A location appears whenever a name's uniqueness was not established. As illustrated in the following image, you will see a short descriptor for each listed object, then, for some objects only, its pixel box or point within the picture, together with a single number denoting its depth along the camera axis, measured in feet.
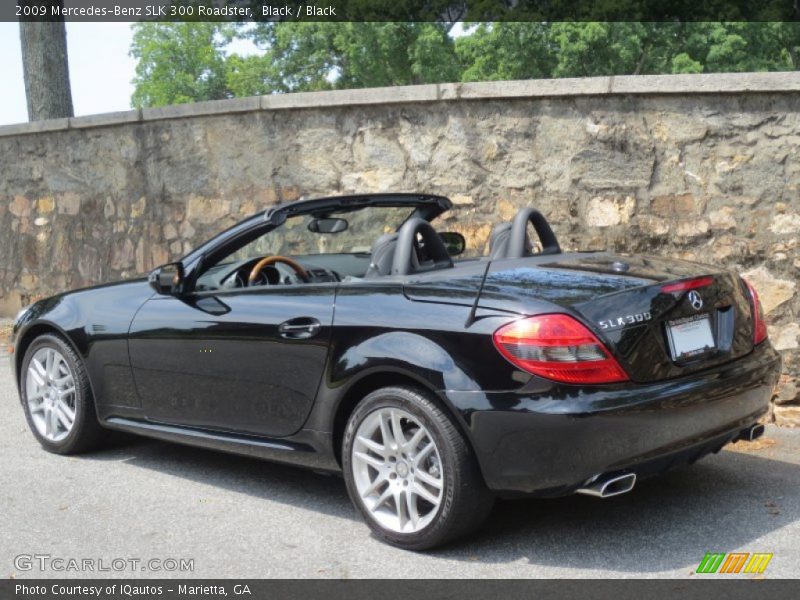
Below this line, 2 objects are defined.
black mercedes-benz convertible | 13.06
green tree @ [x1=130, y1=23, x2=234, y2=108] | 236.02
